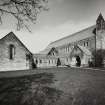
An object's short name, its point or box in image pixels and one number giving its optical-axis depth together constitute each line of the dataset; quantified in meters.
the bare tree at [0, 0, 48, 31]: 8.01
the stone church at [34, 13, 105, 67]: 37.75
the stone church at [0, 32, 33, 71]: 23.88
